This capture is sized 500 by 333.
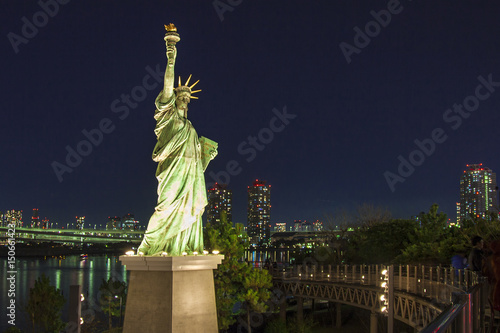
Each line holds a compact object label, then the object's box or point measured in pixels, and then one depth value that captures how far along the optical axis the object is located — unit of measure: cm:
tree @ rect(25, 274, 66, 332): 2267
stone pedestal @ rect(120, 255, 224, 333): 1342
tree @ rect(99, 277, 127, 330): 2700
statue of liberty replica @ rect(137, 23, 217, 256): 1464
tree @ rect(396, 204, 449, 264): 2338
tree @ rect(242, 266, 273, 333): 2358
